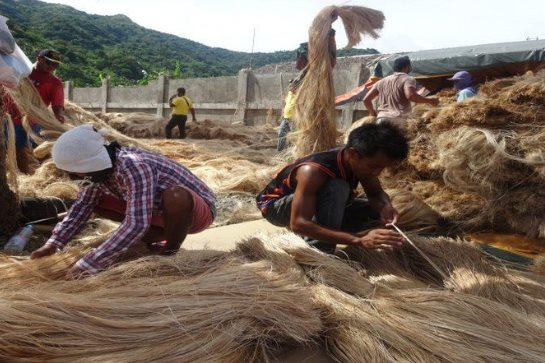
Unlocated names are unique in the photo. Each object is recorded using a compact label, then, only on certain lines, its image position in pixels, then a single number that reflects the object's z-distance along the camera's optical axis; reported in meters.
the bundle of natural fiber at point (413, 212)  3.08
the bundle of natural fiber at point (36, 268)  1.93
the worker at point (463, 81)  4.90
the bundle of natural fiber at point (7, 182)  3.05
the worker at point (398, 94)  4.21
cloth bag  2.64
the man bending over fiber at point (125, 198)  2.11
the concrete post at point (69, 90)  19.72
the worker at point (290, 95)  5.04
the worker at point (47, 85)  5.00
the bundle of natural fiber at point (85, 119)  6.19
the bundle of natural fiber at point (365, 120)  4.54
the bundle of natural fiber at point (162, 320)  1.43
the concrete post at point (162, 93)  15.54
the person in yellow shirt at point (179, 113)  10.80
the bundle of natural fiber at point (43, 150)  4.95
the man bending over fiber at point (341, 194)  2.26
